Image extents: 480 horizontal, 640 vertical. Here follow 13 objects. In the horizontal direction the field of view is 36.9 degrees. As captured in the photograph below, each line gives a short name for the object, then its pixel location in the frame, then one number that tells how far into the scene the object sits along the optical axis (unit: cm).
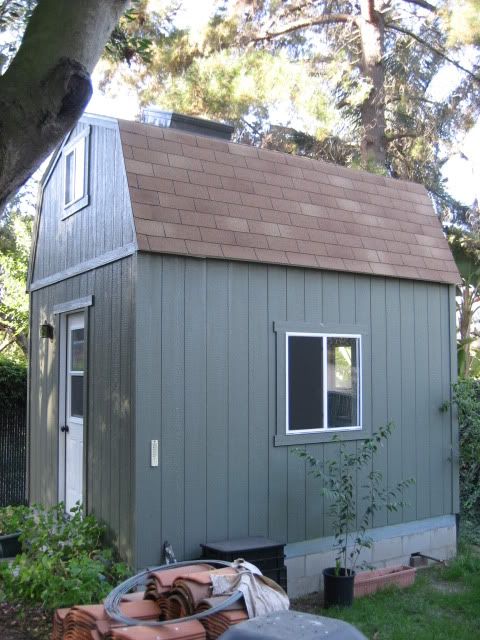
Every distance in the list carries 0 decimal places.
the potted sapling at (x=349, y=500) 631
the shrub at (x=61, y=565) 550
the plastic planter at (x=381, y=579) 662
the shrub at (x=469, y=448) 813
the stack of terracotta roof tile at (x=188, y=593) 447
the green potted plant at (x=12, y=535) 711
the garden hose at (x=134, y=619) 420
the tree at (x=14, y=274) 1566
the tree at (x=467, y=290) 1140
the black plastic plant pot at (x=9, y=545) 718
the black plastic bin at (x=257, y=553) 589
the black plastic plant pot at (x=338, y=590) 626
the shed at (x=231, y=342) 617
